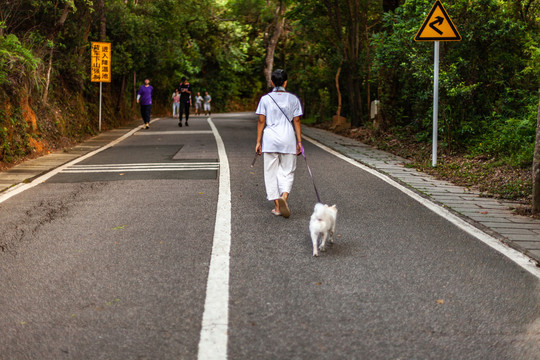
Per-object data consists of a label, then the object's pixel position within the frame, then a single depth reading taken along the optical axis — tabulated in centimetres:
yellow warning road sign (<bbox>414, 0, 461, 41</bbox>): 1213
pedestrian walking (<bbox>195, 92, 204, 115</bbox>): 5334
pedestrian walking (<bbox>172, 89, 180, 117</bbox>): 4097
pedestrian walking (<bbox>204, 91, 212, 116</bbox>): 4888
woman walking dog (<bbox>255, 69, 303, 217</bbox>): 785
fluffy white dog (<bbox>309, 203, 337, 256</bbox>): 586
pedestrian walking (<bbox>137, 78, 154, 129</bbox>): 2459
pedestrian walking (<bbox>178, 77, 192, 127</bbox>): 2519
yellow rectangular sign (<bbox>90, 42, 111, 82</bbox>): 2373
